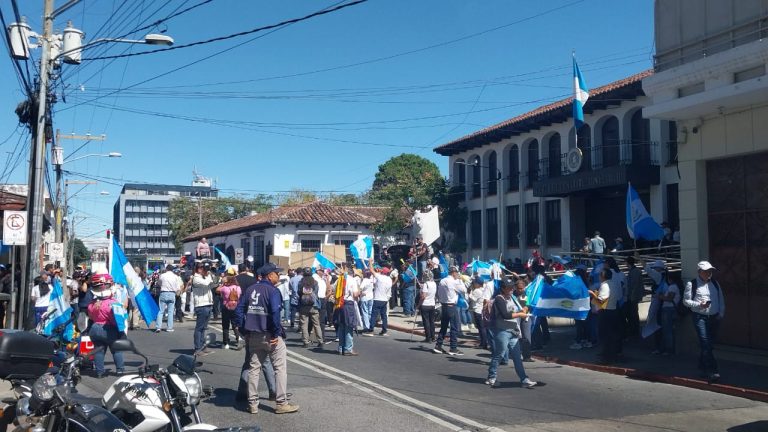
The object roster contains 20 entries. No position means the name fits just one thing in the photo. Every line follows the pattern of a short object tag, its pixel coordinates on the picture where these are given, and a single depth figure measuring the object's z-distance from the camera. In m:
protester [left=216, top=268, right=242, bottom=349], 13.52
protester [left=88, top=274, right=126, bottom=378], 10.30
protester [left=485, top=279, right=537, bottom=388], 10.42
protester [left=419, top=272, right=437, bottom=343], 15.20
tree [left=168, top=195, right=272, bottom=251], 68.12
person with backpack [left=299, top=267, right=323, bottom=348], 13.98
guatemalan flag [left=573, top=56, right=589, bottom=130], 16.36
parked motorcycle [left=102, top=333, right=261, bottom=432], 5.86
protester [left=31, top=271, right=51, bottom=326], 14.32
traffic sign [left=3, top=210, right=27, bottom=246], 14.84
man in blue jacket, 8.52
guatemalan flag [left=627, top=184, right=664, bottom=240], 15.49
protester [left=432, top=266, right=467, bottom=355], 14.34
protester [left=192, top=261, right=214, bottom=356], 13.37
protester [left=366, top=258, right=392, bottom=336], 17.59
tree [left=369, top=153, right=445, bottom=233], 37.09
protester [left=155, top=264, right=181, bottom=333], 17.52
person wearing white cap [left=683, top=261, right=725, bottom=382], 10.80
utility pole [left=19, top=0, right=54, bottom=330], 15.59
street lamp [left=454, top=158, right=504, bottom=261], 32.84
